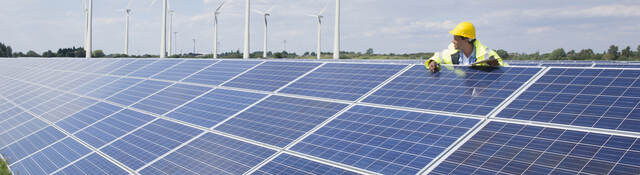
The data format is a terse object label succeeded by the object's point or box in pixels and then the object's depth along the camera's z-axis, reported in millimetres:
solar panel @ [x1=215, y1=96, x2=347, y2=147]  9608
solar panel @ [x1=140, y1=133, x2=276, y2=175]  8703
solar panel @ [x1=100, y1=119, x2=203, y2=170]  10117
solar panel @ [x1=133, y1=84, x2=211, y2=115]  13445
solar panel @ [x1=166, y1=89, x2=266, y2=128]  11514
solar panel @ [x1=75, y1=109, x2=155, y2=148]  12129
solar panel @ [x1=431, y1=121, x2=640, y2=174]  6309
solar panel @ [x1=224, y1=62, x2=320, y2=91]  13227
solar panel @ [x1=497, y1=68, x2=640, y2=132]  7508
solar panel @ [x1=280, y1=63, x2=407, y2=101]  11258
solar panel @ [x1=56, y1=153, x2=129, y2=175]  9883
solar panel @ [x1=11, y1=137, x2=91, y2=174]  11320
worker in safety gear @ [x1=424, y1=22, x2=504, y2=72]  10727
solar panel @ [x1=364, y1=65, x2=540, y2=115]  9086
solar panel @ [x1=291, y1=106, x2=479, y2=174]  7508
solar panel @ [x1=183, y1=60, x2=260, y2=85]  15141
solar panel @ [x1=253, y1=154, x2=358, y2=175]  7669
